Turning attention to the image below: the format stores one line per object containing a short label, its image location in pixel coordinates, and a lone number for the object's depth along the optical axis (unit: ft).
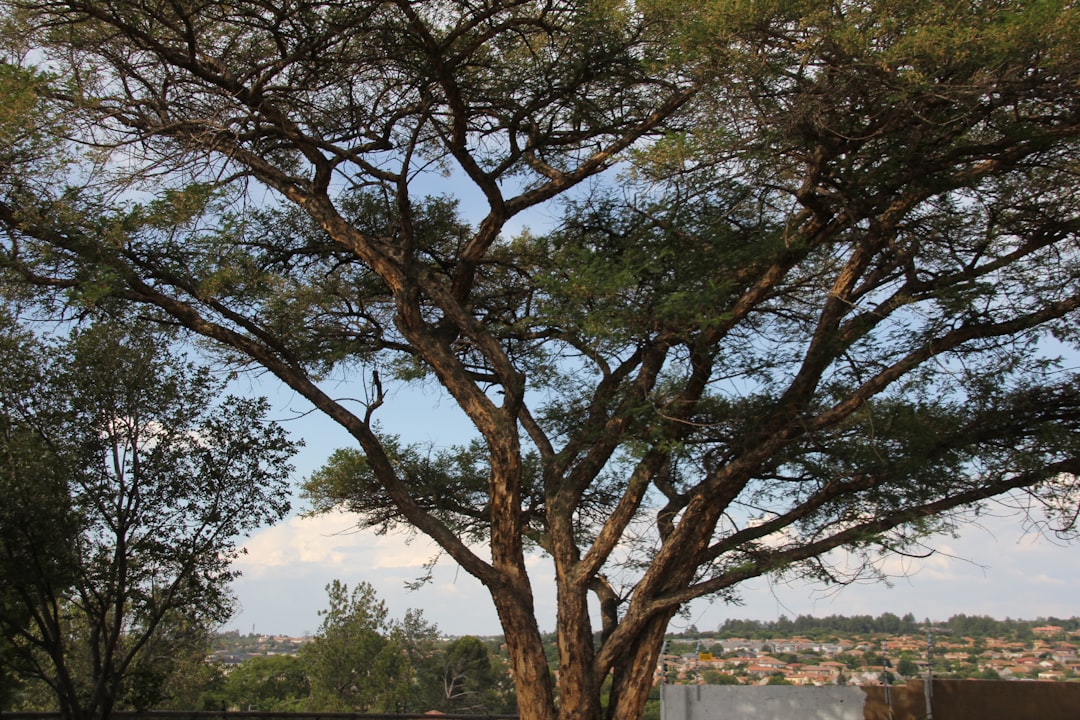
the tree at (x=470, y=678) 77.46
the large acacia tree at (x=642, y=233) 18.53
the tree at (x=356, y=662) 68.39
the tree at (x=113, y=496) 23.68
